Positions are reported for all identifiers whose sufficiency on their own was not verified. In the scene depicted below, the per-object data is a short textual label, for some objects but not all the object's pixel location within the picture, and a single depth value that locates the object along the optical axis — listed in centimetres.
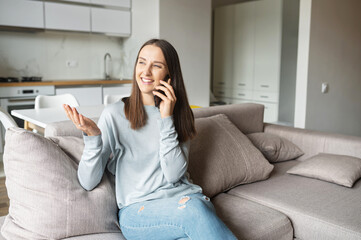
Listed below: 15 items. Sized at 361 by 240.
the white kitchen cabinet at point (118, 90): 477
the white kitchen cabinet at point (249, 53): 530
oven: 404
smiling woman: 139
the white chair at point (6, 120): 221
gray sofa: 163
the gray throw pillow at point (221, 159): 197
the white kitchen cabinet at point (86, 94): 446
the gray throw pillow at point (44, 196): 135
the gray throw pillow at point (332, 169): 210
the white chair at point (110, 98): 338
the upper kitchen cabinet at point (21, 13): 418
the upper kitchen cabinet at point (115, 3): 481
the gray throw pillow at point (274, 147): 248
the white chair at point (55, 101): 323
